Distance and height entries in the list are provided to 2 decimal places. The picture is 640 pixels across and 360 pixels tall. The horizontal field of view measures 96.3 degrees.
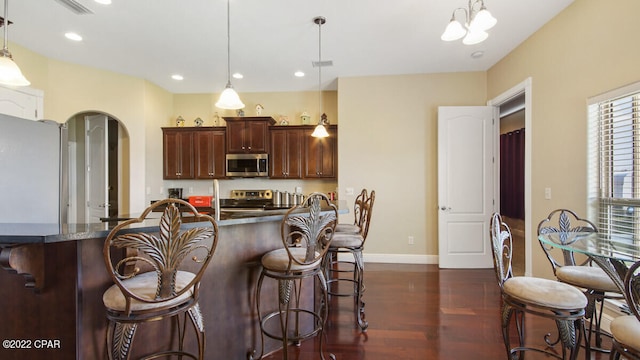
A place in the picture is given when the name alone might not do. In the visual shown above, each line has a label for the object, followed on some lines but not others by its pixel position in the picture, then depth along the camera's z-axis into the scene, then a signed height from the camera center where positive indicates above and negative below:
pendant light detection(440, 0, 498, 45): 2.02 +1.11
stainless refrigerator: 2.16 +0.08
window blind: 2.18 +0.12
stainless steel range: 5.08 -0.38
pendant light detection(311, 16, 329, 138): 3.00 +1.65
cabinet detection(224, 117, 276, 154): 5.01 +0.80
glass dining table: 1.41 -0.40
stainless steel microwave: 5.04 +0.26
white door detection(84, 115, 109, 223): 4.62 +0.19
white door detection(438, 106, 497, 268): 4.11 -0.10
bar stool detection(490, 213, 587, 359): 1.52 -0.66
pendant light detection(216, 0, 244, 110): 2.66 +0.74
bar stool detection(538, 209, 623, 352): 1.86 -0.68
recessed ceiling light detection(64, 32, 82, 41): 3.30 +1.69
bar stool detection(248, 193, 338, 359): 1.79 -0.54
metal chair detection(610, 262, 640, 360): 1.14 -0.64
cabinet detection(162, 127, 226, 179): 5.17 +0.54
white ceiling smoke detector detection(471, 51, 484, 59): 3.71 +1.62
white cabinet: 3.36 +0.98
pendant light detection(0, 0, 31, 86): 2.03 +0.79
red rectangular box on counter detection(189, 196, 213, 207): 4.98 -0.36
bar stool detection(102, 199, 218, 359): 1.20 -0.48
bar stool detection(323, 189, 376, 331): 2.51 -0.56
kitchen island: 1.22 -0.51
